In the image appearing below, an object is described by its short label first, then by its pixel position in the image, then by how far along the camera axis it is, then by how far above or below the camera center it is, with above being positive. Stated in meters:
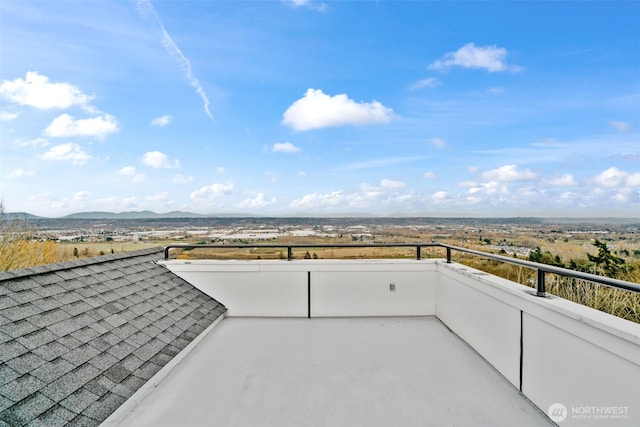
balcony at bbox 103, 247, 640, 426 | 1.68 -1.19
